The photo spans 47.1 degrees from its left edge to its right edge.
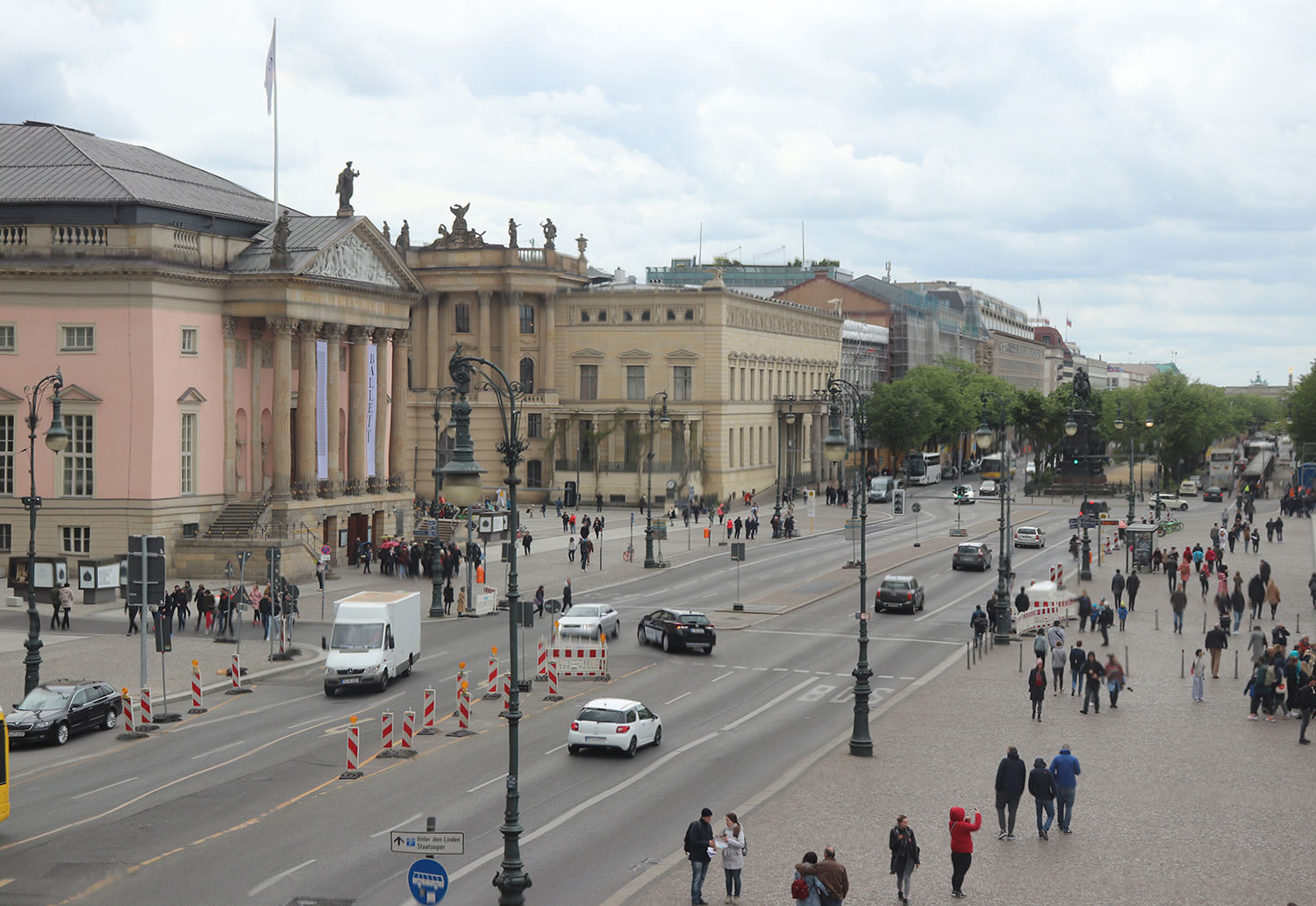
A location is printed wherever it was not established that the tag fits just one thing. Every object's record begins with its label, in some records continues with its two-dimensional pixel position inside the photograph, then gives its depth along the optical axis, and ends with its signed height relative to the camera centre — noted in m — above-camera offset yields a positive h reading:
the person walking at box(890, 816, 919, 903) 20.75 -5.79
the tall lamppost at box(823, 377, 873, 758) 30.39 -4.96
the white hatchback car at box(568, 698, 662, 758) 30.23 -5.90
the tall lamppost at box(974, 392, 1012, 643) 46.97 -5.06
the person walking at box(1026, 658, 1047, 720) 32.94 -5.51
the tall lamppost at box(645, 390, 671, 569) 67.94 -5.02
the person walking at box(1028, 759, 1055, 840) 23.75 -5.57
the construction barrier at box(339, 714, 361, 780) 28.56 -5.93
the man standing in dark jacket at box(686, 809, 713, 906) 20.75 -5.69
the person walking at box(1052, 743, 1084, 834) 24.20 -5.65
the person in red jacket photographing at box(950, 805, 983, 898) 20.97 -5.75
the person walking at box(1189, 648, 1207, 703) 35.53 -5.74
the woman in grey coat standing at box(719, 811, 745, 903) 20.84 -5.84
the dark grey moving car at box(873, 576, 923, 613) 53.94 -5.79
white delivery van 37.59 -5.22
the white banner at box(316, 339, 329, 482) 67.19 +1.19
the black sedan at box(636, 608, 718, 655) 44.09 -5.76
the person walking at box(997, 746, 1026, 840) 24.12 -5.63
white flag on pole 66.25 +15.52
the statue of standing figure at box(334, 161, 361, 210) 68.75 +11.40
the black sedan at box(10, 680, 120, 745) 31.27 -5.79
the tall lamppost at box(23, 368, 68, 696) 34.06 -4.01
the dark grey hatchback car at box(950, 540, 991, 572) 68.06 -5.58
